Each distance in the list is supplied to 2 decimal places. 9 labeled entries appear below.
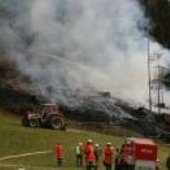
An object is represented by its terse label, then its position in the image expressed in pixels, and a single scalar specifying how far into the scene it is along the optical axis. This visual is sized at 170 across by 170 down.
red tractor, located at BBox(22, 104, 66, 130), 76.56
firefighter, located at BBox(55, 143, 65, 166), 57.24
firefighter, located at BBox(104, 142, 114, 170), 51.94
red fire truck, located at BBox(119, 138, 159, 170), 49.12
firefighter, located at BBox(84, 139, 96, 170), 52.50
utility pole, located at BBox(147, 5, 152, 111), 88.50
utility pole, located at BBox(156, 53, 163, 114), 90.80
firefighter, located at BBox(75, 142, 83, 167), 57.69
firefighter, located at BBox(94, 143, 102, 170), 55.57
